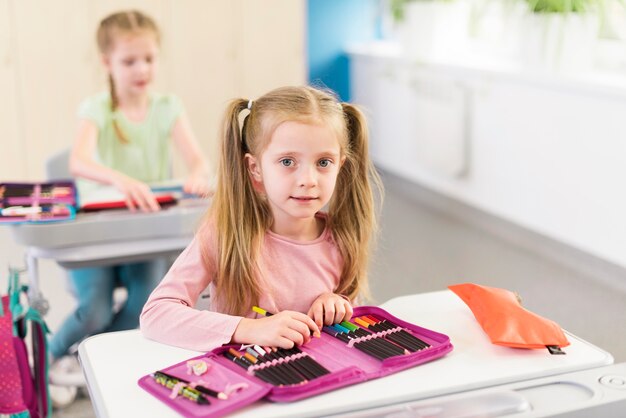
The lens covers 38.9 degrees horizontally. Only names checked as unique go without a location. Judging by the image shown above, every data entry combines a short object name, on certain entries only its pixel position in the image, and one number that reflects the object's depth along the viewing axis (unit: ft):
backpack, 6.00
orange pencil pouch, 4.32
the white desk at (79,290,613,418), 3.74
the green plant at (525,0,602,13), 12.48
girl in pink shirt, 4.47
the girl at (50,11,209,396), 8.04
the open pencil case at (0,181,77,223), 6.70
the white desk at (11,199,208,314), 6.60
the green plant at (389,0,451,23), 16.48
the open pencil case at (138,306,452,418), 3.74
